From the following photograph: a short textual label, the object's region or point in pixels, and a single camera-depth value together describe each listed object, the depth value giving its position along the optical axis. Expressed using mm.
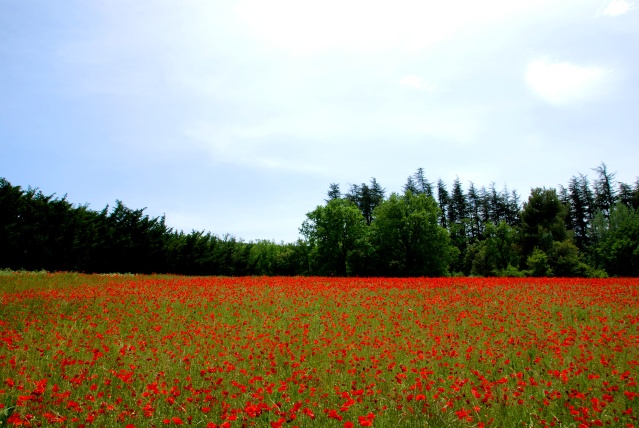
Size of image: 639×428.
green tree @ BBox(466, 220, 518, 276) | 51281
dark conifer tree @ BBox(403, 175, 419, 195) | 67312
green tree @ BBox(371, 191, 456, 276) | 45594
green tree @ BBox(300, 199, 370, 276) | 47562
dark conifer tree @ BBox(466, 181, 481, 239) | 67625
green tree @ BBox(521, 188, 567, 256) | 48188
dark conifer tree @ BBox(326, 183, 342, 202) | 67438
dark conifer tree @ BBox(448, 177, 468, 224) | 68375
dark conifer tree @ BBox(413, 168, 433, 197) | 67375
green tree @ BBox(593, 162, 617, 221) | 63812
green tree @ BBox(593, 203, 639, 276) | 39062
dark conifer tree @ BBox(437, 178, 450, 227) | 68438
